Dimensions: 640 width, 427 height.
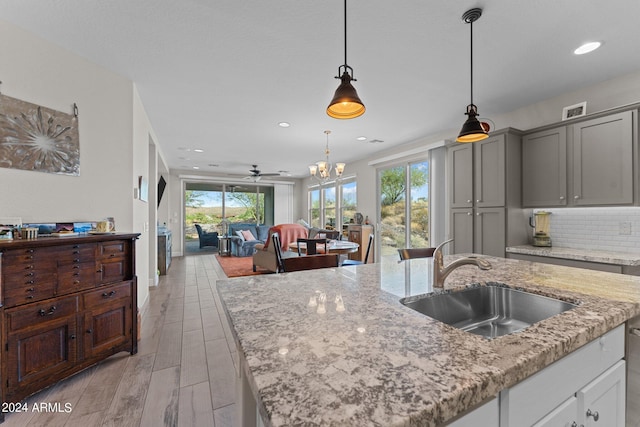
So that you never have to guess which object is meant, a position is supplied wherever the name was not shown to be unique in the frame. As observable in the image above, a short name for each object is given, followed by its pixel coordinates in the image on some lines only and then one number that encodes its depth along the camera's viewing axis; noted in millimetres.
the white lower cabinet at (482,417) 560
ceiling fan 7261
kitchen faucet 1230
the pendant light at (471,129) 2021
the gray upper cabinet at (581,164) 2479
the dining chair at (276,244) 3447
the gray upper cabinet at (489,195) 3146
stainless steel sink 1192
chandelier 4928
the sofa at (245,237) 7469
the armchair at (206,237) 8508
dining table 4089
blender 3156
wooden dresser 1642
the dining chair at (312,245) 3842
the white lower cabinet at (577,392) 668
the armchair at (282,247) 5078
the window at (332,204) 7395
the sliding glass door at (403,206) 5047
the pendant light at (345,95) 1522
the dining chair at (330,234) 5559
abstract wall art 1932
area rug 5459
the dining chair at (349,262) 3411
